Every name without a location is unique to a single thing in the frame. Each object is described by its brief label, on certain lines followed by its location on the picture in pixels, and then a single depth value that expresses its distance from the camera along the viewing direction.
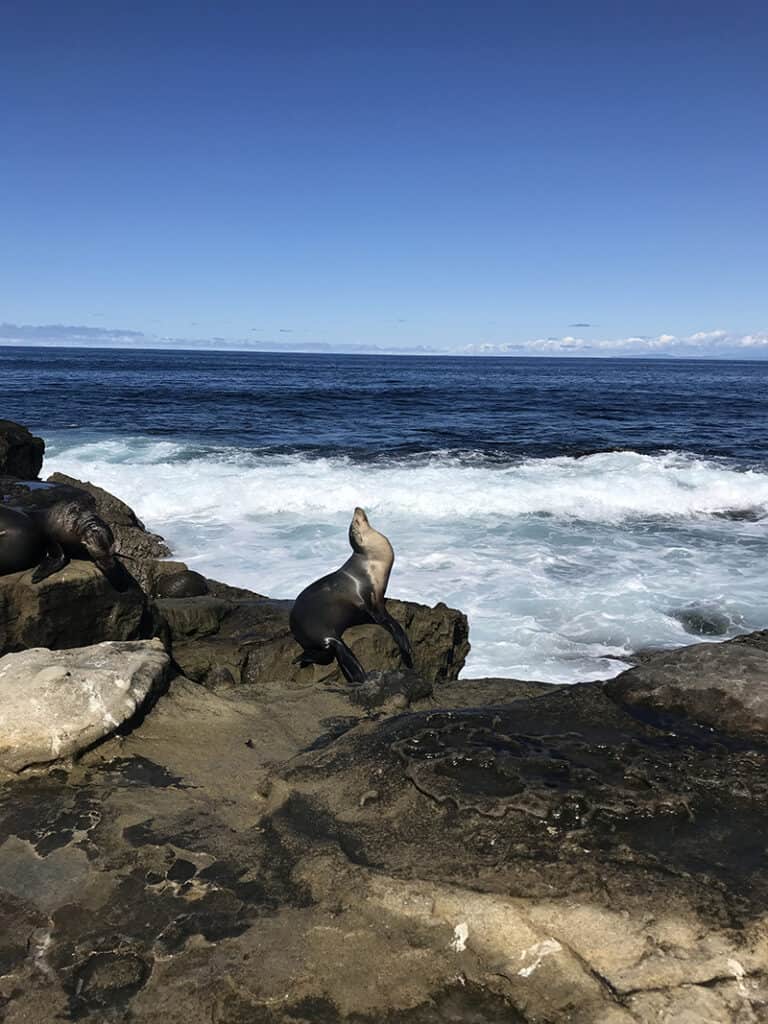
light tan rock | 4.03
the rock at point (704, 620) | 9.79
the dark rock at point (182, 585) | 8.95
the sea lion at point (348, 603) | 6.61
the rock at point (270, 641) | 6.82
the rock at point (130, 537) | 9.86
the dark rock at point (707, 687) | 4.36
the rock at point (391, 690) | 5.27
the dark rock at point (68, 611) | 6.38
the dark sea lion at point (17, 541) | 6.73
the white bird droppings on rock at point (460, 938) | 2.71
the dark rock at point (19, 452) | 12.32
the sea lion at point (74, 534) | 6.93
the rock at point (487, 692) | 5.39
